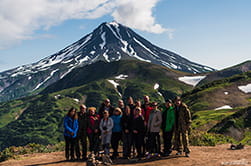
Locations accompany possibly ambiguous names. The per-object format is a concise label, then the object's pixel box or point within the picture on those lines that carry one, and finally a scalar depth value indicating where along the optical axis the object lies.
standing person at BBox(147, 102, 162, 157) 13.36
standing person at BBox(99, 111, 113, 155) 13.57
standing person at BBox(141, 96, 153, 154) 14.07
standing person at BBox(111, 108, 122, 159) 13.80
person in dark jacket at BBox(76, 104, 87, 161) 14.77
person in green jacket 13.53
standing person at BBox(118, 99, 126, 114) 14.68
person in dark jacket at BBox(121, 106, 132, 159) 13.59
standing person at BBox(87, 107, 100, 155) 14.43
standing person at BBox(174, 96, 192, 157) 13.52
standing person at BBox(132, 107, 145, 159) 13.31
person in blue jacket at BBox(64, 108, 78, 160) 14.28
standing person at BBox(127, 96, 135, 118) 14.30
